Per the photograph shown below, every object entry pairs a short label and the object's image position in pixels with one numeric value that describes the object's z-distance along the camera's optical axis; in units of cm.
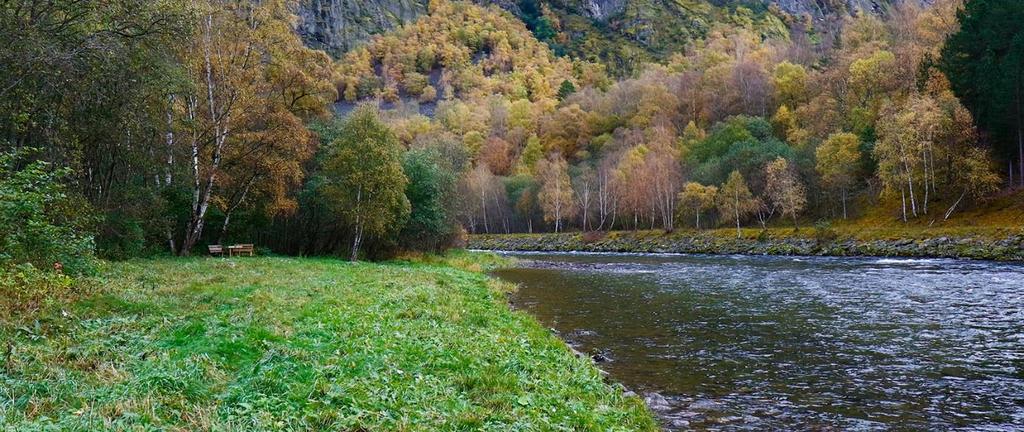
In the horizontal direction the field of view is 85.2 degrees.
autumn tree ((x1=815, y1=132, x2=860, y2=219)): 6209
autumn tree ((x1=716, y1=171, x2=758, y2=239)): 6775
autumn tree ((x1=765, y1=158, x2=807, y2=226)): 6200
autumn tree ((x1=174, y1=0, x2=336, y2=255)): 3091
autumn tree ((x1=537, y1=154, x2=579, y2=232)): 9156
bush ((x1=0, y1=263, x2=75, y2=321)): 948
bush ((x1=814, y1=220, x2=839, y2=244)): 5078
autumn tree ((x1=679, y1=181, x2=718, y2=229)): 7044
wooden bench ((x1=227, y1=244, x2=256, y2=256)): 3246
